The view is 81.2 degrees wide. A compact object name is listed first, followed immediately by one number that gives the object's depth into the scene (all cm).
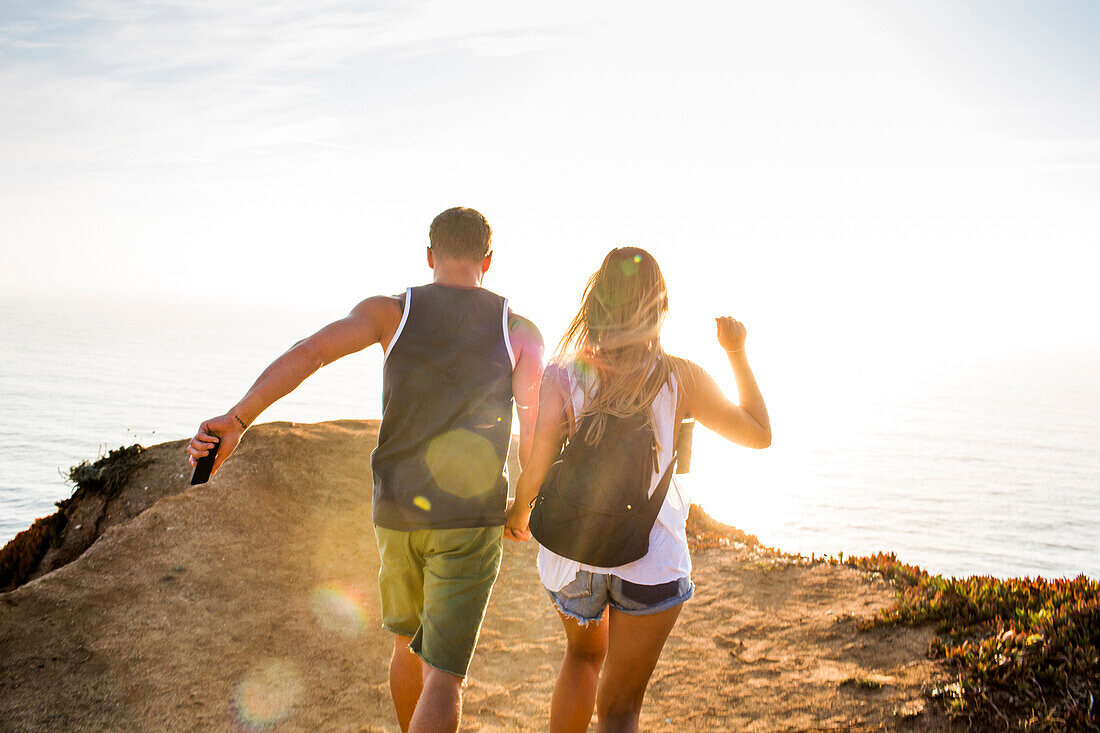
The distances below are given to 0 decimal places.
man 279
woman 255
